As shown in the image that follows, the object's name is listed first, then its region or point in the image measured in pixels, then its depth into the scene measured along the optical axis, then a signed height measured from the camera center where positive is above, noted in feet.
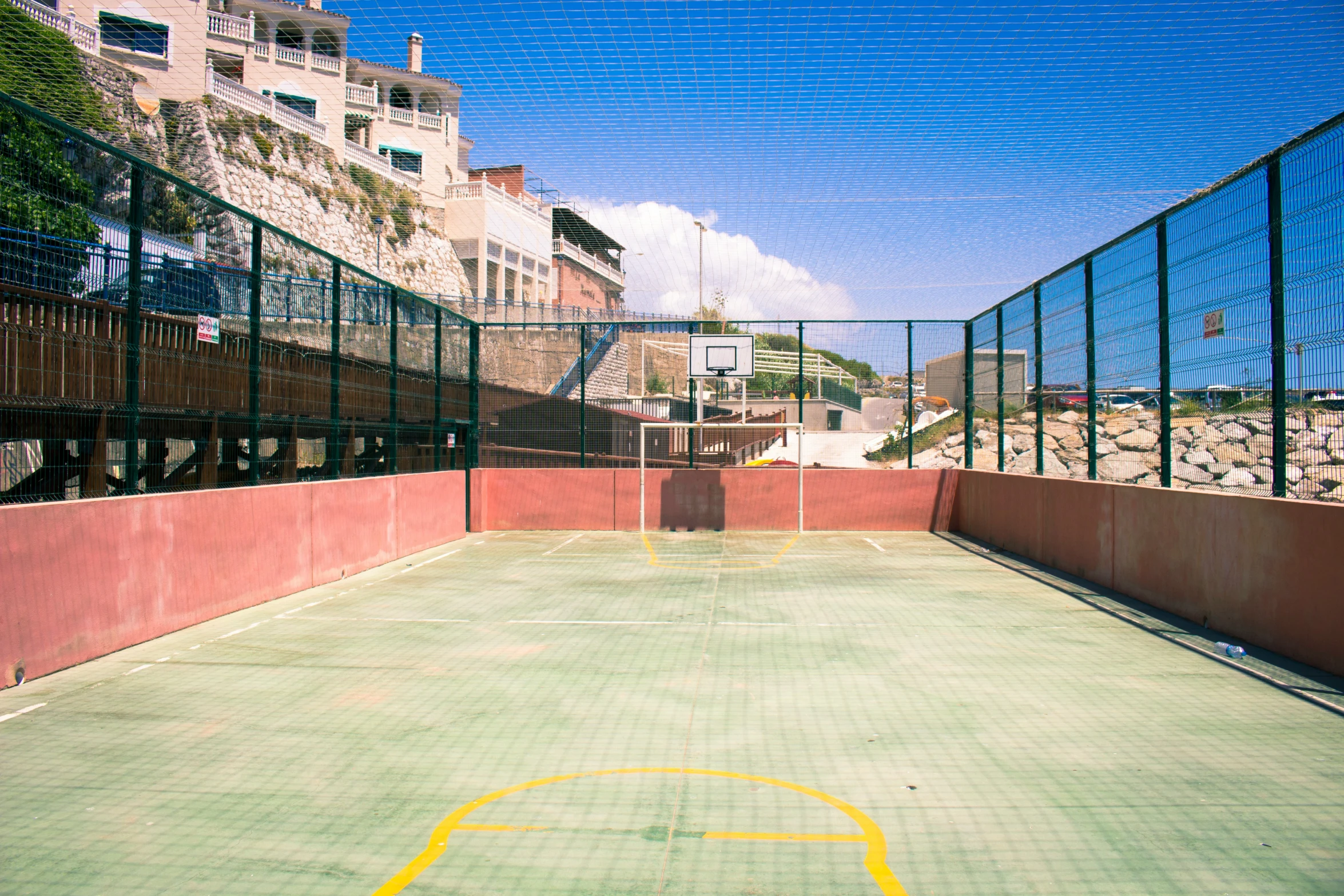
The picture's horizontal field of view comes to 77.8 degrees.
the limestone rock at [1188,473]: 25.14 -0.52
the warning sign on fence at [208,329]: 23.88 +3.46
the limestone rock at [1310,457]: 19.06 +0.00
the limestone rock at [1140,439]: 28.41 +0.60
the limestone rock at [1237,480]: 22.54 -0.64
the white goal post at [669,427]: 48.62 +1.58
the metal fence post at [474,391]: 51.80 +3.76
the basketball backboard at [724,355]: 54.24 +6.44
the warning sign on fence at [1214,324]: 23.47 +3.77
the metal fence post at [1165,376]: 26.50 +2.57
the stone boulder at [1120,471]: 30.42 -0.55
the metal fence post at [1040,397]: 39.32 +2.74
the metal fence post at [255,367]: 26.94 +2.72
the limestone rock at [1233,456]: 22.25 +0.03
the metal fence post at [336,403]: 32.63 +1.86
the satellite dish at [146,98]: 109.70 +46.95
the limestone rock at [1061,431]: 36.24 +1.11
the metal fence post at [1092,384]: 32.81 +2.85
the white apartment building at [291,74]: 115.24 +66.33
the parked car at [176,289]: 22.98 +4.83
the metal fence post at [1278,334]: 20.42 +3.04
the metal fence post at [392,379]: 39.37 +3.43
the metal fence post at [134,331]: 21.34 +3.03
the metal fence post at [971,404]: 51.06 +3.14
